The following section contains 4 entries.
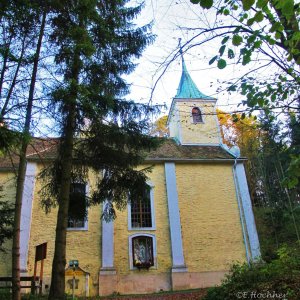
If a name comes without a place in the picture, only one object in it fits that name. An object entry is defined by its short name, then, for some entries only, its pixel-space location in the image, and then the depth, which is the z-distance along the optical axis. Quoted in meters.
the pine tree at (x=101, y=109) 9.29
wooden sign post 10.74
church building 14.71
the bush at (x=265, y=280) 5.44
